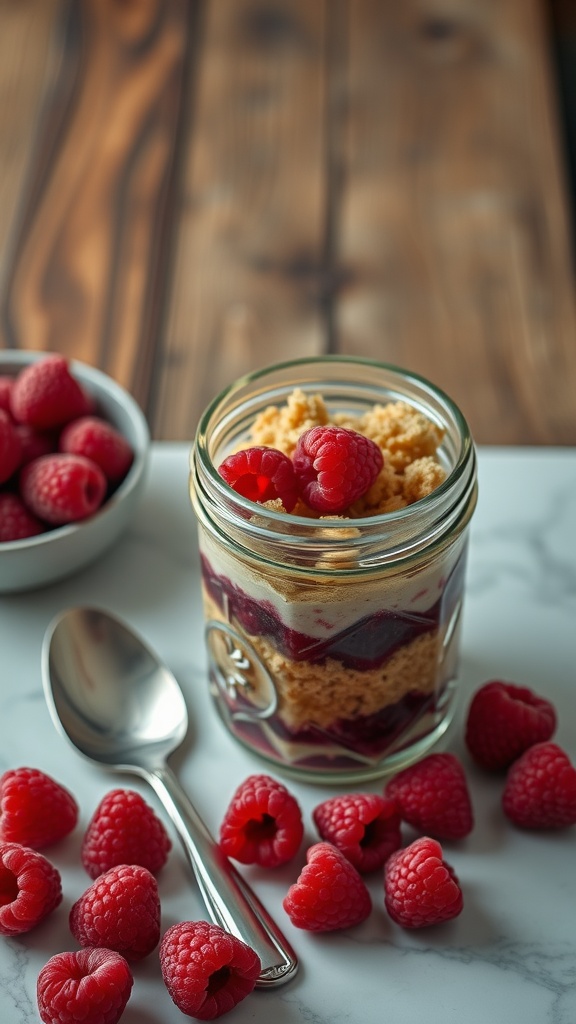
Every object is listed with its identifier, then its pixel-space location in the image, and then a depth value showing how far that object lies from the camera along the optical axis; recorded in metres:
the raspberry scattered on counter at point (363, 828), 0.51
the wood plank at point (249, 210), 0.73
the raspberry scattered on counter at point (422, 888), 0.49
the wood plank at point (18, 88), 0.79
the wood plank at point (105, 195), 0.74
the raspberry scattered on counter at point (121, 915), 0.49
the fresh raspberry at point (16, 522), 0.58
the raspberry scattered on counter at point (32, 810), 0.52
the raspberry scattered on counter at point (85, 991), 0.47
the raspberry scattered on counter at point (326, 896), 0.49
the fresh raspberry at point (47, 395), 0.60
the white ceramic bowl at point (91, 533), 0.57
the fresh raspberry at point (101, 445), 0.59
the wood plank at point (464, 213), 0.72
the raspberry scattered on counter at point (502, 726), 0.53
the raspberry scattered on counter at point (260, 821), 0.51
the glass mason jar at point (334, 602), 0.49
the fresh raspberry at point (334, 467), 0.49
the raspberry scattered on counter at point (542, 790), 0.52
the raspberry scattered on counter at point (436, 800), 0.52
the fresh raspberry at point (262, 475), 0.49
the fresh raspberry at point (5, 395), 0.61
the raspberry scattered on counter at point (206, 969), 0.47
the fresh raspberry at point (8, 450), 0.58
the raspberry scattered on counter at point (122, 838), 0.51
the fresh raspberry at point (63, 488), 0.58
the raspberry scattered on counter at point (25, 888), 0.49
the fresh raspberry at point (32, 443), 0.60
